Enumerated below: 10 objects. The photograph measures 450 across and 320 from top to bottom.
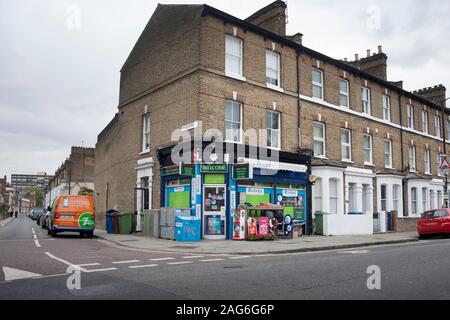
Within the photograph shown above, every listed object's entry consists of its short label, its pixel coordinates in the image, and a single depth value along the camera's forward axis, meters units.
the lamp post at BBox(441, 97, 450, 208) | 25.16
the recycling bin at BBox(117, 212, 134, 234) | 21.62
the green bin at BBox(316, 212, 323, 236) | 21.02
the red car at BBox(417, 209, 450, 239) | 20.31
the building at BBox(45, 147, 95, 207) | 59.23
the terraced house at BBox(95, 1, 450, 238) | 18.67
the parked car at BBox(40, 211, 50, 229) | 29.55
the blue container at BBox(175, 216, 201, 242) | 16.84
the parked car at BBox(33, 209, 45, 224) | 52.89
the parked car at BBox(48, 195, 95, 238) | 19.34
